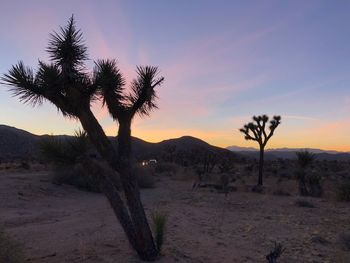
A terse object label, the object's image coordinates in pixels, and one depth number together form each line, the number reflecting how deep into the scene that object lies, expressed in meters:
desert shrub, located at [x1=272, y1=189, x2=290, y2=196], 23.00
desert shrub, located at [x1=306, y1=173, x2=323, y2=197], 23.09
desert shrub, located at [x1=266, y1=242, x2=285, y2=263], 7.07
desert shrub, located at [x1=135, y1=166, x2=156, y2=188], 27.53
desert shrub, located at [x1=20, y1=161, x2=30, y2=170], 35.12
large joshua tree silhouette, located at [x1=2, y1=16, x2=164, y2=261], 8.40
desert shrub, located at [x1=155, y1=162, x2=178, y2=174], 41.69
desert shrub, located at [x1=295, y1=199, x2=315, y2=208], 18.35
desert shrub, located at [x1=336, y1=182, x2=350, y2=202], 19.97
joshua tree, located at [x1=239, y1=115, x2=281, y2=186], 29.67
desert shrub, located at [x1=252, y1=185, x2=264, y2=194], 24.70
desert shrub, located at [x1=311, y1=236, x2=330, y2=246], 11.52
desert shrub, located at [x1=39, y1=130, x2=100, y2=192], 8.80
